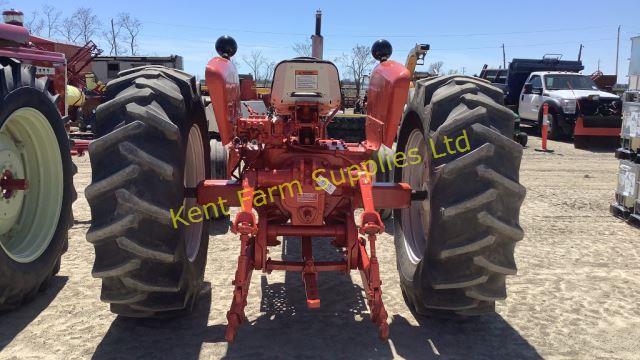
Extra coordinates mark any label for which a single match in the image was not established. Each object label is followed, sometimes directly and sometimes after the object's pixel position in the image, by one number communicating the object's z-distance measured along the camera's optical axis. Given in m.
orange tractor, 2.97
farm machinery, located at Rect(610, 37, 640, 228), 6.50
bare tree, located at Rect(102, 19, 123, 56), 48.94
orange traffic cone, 13.75
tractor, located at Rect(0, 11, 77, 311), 3.67
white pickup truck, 14.41
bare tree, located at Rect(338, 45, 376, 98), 39.89
